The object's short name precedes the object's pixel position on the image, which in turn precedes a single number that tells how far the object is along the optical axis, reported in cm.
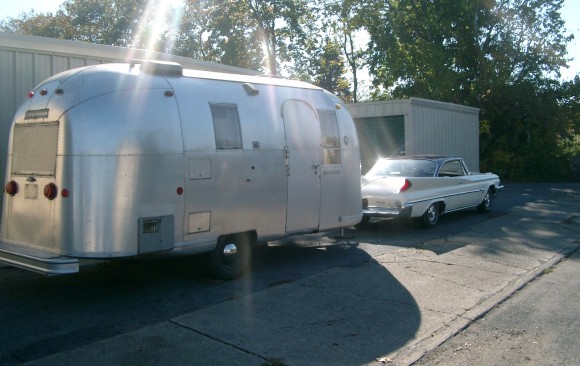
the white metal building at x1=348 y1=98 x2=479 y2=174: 1802
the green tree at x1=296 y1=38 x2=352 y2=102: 3916
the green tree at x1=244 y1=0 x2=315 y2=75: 3553
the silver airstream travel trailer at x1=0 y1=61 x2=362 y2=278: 648
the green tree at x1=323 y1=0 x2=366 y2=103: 3275
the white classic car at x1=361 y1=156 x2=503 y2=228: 1193
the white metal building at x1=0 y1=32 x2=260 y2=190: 898
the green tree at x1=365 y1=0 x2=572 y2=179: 3062
